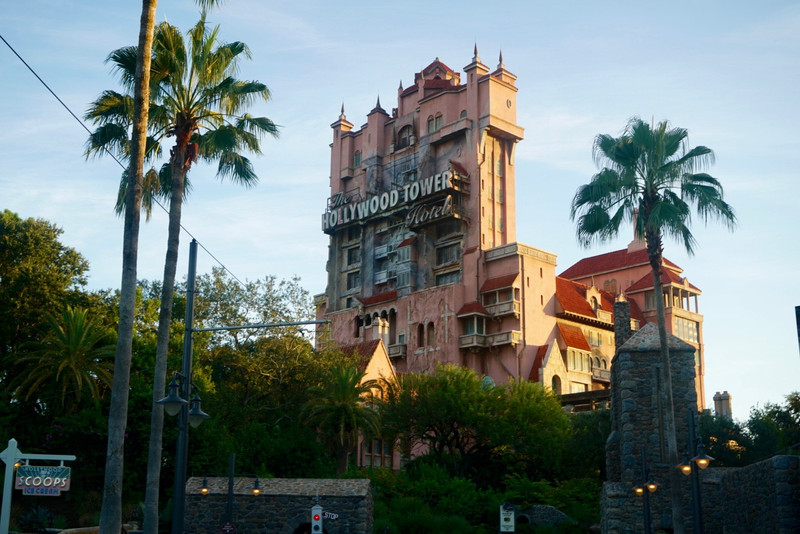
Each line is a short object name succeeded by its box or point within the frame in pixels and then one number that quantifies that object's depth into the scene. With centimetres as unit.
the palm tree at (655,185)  2938
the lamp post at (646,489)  2841
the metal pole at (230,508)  2990
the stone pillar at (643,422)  3138
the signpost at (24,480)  2000
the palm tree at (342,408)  4516
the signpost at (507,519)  2898
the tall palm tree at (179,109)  2355
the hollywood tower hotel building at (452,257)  7225
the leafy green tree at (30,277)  4278
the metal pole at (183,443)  1811
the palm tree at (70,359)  3844
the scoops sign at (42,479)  2161
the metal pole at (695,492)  2153
